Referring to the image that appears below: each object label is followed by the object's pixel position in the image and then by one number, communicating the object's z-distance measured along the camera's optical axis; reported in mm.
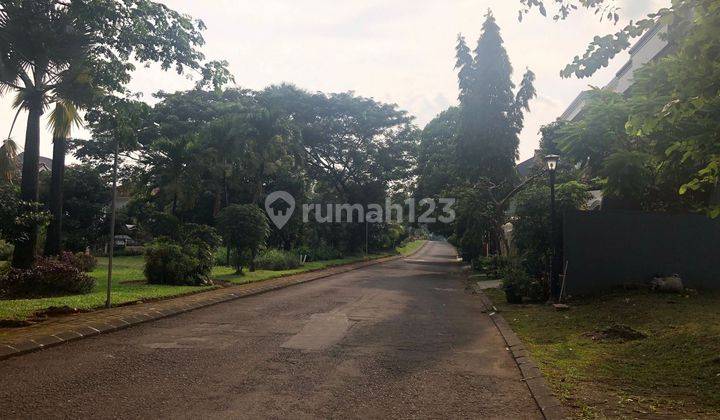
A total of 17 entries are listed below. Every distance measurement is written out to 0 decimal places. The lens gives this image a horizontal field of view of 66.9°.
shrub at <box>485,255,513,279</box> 22459
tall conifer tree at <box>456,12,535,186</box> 30531
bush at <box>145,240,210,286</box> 15672
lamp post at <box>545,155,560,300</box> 13172
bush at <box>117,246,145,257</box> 37188
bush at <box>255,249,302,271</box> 25078
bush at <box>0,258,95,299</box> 12289
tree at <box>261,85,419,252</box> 38156
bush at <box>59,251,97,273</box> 16906
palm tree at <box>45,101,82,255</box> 16234
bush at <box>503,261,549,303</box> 13711
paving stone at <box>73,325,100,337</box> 7830
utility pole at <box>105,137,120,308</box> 9906
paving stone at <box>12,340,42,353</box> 6705
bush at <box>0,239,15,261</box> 23159
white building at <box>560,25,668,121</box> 21391
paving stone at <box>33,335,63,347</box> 7101
